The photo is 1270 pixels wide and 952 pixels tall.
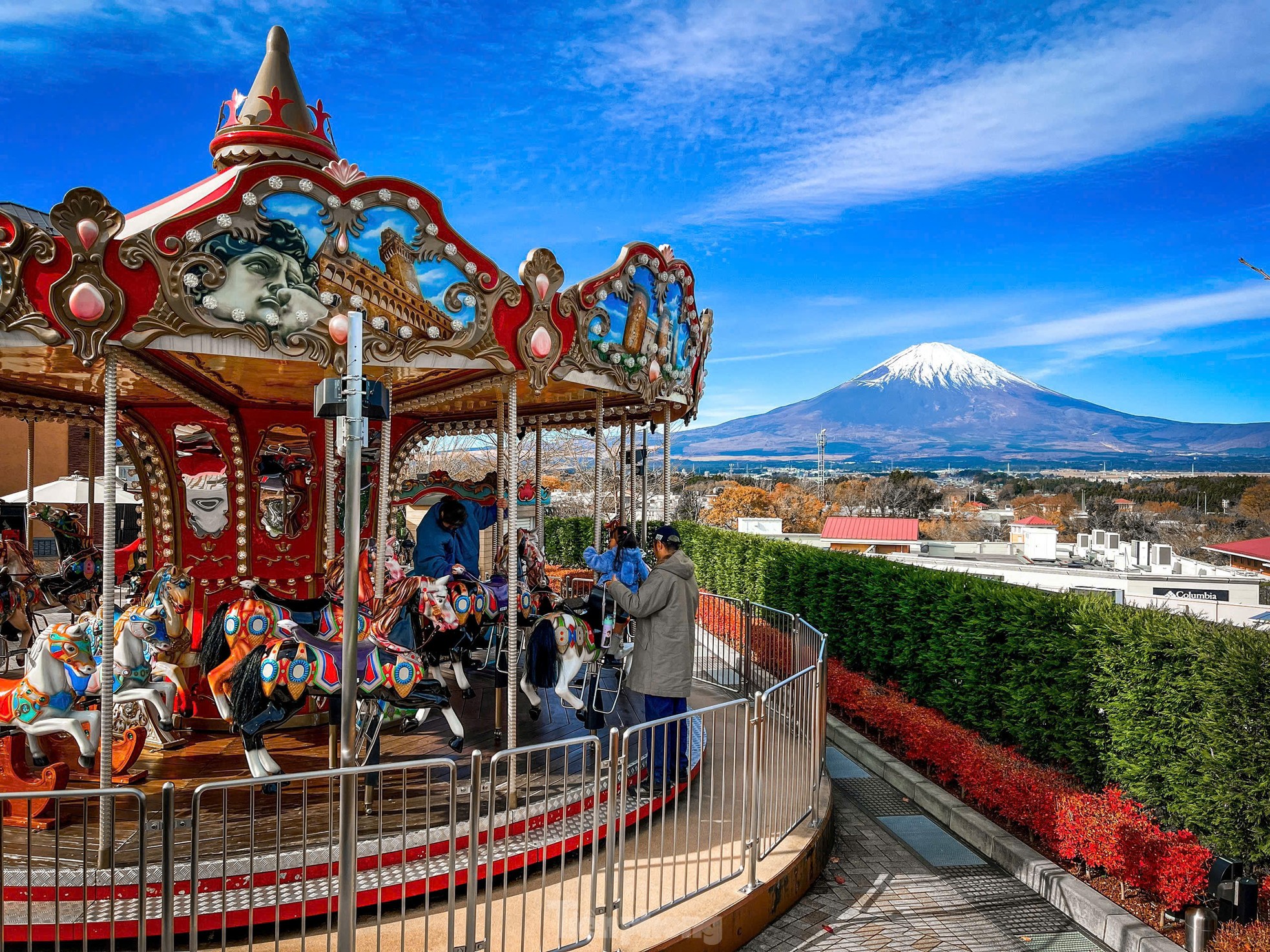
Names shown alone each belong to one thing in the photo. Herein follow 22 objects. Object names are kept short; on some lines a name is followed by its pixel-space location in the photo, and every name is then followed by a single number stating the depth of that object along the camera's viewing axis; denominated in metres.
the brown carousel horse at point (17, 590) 10.12
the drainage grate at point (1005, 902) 5.25
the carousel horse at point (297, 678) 5.47
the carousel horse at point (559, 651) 7.29
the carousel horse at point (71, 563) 10.33
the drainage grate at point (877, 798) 7.23
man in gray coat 6.22
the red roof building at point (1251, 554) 50.34
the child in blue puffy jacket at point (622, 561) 7.16
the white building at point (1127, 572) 27.74
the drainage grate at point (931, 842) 6.21
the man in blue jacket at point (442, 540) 8.02
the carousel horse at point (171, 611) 6.44
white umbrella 14.35
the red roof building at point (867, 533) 51.09
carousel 4.67
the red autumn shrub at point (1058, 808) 5.11
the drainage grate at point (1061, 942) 4.98
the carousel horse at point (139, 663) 6.14
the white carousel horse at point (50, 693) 5.37
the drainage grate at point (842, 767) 8.14
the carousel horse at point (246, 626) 5.71
